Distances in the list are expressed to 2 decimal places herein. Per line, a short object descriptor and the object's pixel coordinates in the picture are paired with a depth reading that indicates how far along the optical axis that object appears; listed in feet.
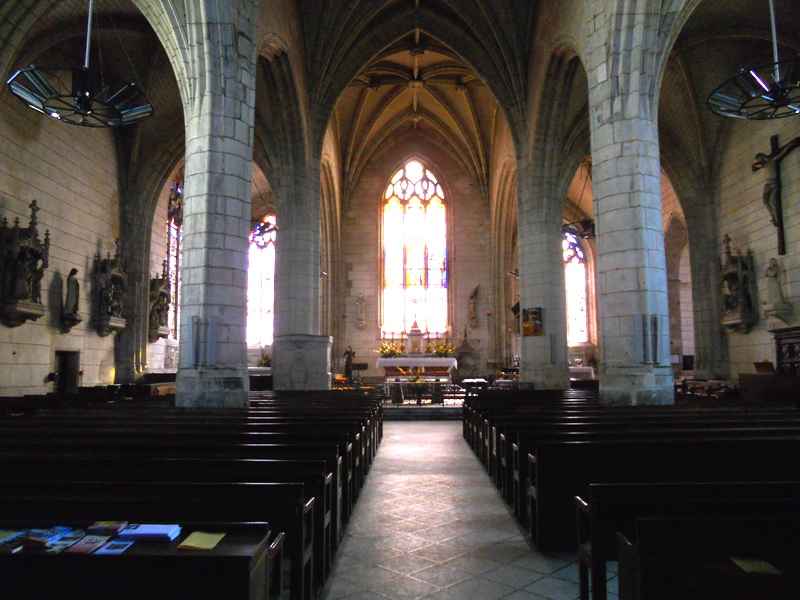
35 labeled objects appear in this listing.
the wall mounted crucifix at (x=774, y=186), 50.26
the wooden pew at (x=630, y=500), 9.61
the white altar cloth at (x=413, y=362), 66.54
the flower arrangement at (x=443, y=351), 72.18
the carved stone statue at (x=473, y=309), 90.48
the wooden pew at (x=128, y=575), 6.28
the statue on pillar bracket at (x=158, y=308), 65.57
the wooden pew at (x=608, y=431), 16.71
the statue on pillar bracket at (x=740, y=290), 55.01
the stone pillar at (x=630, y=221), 33.01
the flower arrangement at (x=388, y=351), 72.51
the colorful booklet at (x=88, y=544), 6.61
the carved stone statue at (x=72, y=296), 49.63
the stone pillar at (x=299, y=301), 52.75
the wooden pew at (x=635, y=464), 14.15
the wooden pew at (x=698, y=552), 6.43
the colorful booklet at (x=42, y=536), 6.77
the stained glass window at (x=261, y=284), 95.30
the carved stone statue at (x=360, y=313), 90.94
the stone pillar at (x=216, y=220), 31.27
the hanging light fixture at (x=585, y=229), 67.67
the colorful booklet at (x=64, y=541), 6.68
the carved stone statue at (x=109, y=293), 55.21
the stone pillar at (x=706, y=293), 61.00
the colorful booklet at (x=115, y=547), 6.54
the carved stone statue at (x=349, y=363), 76.30
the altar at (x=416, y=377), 58.85
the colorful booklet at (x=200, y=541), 6.69
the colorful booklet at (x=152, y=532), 7.00
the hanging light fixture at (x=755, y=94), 29.63
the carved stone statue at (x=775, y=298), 49.01
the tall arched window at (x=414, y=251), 93.86
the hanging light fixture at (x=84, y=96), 28.04
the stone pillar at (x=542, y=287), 53.78
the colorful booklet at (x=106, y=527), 7.41
